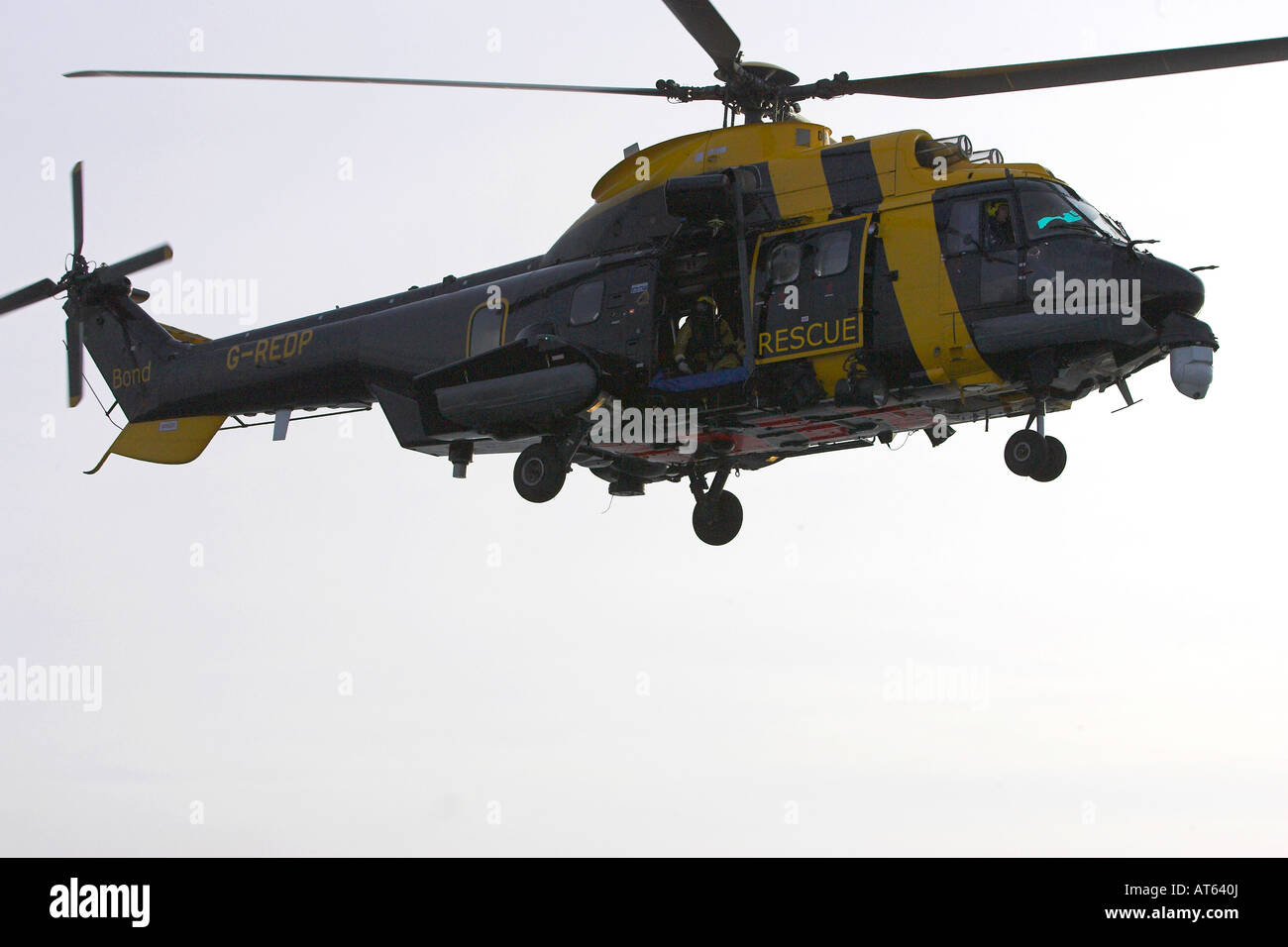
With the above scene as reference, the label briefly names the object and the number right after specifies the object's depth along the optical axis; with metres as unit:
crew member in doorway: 19.22
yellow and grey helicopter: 17.47
